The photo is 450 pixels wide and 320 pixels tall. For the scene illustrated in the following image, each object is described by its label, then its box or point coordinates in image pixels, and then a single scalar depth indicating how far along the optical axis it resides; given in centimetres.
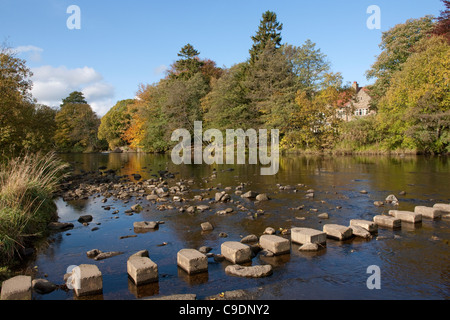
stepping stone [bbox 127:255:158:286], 580
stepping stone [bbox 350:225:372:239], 812
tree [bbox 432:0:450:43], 4022
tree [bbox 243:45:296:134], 4469
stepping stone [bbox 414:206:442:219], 974
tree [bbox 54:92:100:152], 7613
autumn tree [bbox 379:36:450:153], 3338
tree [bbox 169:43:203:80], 6244
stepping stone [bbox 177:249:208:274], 622
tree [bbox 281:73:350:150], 4447
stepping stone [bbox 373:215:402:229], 895
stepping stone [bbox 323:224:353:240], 804
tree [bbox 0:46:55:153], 1703
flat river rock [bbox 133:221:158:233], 968
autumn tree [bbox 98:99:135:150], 7769
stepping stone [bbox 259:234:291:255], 717
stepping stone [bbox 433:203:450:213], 1030
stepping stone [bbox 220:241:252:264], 670
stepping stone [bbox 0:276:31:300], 505
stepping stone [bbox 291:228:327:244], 762
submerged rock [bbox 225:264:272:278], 608
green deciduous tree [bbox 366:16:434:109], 4647
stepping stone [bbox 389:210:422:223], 930
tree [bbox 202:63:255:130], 4778
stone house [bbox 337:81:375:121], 6563
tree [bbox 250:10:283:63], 5431
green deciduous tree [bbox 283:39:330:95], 4928
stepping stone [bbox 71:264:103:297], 551
